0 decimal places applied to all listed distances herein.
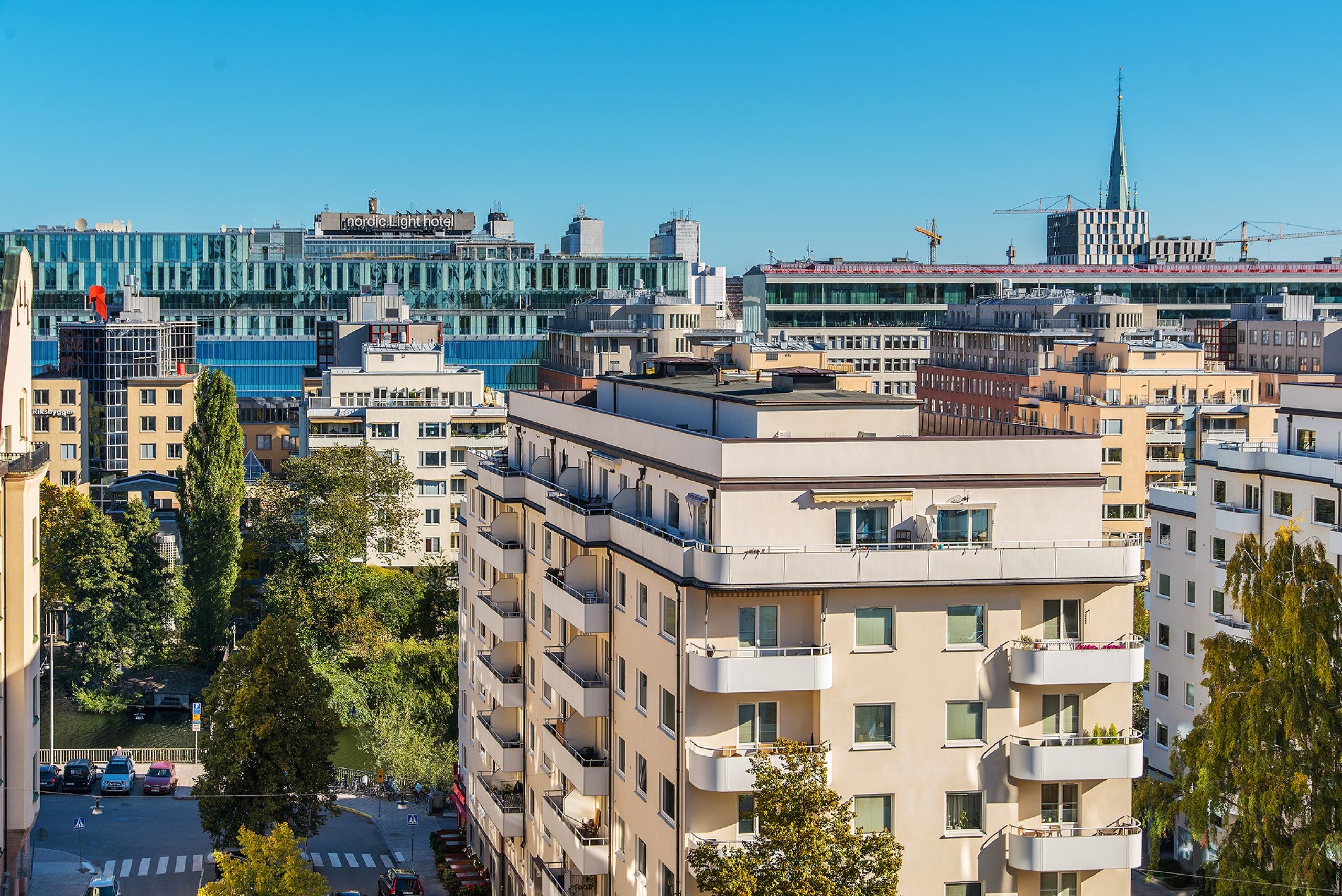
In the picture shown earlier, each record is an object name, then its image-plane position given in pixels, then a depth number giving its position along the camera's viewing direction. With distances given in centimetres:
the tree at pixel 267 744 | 6141
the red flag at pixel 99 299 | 15938
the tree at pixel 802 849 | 3412
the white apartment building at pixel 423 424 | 10712
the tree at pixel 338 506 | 9688
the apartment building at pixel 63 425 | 11838
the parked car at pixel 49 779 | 7612
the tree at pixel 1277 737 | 3906
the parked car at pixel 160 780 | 7706
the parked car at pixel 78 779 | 7625
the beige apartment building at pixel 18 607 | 5475
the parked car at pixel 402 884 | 5962
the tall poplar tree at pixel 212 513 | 9481
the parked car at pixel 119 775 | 7625
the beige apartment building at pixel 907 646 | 3666
